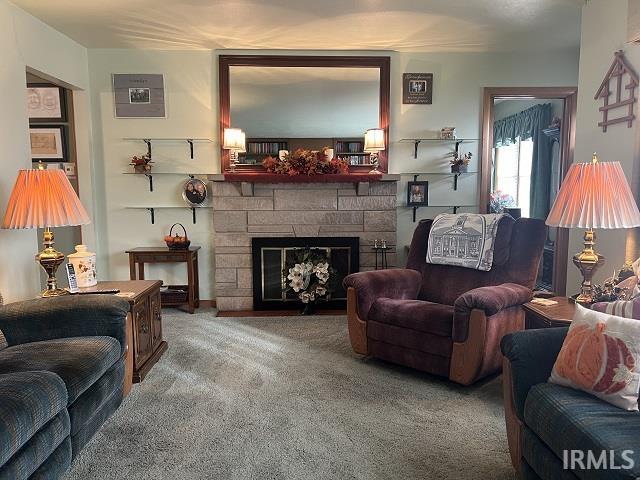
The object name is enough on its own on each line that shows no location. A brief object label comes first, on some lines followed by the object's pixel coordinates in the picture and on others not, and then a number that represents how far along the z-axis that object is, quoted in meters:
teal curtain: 5.23
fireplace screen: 4.25
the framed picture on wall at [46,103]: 4.18
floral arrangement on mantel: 4.07
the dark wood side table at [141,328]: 2.51
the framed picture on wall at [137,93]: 4.18
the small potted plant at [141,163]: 4.12
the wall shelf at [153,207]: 4.29
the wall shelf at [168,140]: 4.22
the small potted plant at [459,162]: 4.28
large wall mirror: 4.23
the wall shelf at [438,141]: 4.34
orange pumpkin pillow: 1.42
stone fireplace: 4.22
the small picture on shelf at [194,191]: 4.23
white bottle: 2.65
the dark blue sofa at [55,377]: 1.44
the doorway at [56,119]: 4.18
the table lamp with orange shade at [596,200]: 2.01
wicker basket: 4.06
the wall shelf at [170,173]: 4.25
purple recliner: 2.44
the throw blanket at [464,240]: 2.93
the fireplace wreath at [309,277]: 4.02
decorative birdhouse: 2.47
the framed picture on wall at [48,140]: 4.19
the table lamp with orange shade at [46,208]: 2.37
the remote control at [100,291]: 2.57
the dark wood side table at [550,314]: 2.03
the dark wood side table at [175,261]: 4.00
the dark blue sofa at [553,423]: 1.22
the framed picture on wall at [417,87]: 4.28
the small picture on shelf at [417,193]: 4.37
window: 5.96
